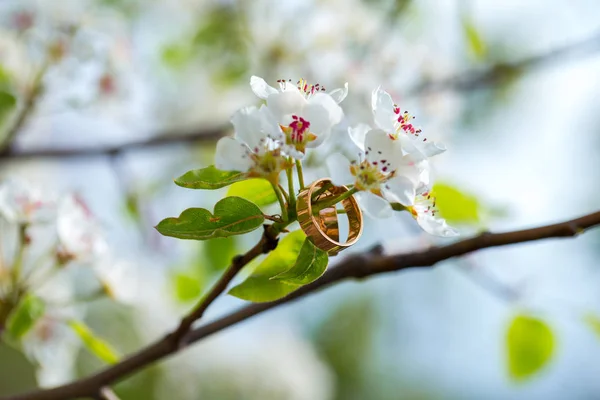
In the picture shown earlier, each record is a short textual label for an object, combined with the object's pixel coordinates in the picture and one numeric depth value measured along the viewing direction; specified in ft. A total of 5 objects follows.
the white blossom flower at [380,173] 3.08
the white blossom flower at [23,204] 3.64
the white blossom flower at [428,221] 3.14
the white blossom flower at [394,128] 3.12
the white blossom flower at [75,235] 3.65
